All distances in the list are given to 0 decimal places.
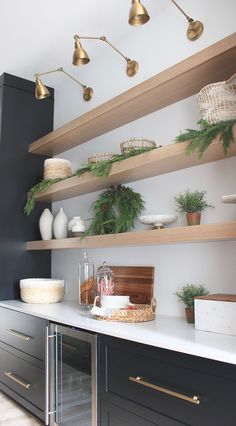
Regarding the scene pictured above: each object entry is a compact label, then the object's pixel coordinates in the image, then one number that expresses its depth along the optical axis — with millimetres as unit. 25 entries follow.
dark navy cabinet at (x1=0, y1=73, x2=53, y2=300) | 3094
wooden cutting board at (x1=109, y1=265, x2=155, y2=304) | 2295
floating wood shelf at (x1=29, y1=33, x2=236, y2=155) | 1787
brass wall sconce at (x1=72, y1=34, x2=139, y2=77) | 2088
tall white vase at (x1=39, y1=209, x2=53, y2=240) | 3092
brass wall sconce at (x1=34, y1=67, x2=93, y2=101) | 2512
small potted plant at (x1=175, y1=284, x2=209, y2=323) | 1896
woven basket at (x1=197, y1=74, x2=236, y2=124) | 1691
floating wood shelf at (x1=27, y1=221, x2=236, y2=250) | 1627
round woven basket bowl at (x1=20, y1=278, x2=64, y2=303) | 2820
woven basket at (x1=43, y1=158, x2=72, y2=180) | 2973
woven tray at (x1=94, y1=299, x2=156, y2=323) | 1949
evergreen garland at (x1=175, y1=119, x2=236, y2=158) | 1599
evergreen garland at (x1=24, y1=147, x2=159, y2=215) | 2164
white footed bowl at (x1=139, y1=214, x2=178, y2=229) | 2092
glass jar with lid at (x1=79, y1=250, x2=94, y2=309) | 2516
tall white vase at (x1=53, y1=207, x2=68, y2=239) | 3000
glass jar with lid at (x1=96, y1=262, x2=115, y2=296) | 2393
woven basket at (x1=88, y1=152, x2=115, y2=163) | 2477
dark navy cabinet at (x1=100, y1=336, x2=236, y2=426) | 1286
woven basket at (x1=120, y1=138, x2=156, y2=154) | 2230
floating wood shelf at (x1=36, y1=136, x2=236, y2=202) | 1859
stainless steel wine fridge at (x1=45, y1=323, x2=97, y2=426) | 1846
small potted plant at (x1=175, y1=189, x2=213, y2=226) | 1935
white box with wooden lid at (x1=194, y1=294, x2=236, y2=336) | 1599
